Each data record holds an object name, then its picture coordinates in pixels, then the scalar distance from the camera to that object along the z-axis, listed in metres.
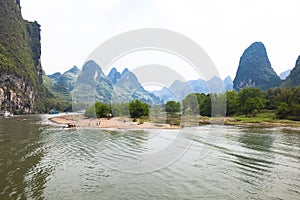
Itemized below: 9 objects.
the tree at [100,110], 91.62
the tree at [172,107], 109.81
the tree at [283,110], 73.59
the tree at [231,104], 96.19
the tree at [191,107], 85.33
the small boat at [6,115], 116.41
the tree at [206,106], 99.69
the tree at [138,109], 85.25
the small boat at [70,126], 56.74
